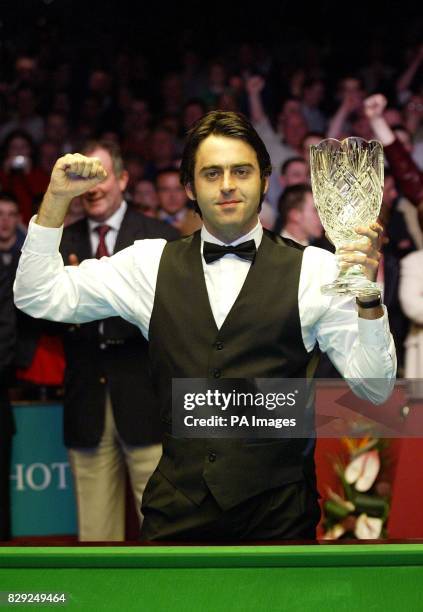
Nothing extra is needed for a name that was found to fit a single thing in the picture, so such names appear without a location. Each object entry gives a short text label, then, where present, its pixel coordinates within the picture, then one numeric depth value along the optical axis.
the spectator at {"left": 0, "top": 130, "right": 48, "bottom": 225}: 9.07
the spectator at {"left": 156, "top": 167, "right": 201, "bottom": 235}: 8.68
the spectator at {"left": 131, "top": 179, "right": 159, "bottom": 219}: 9.09
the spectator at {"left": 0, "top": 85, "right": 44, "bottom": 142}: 10.49
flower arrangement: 6.14
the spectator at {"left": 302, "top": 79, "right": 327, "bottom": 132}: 10.31
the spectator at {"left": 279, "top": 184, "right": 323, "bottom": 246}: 7.76
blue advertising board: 6.93
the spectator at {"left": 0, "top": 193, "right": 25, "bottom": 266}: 7.55
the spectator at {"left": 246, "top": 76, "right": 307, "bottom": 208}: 9.62
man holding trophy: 3.72
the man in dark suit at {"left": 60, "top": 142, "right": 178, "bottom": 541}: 6.12
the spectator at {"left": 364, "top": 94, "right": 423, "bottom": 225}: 7.54
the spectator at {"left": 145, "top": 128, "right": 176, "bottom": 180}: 9.87
